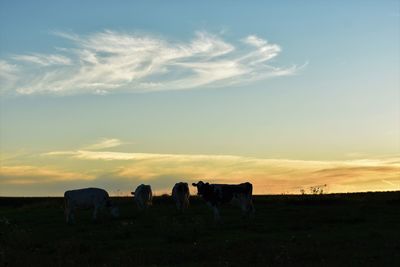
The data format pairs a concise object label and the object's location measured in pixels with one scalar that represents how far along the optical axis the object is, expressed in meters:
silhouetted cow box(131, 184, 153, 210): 42.09
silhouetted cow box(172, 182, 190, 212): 40.30
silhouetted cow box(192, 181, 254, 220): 35.75
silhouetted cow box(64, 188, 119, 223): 37.22
